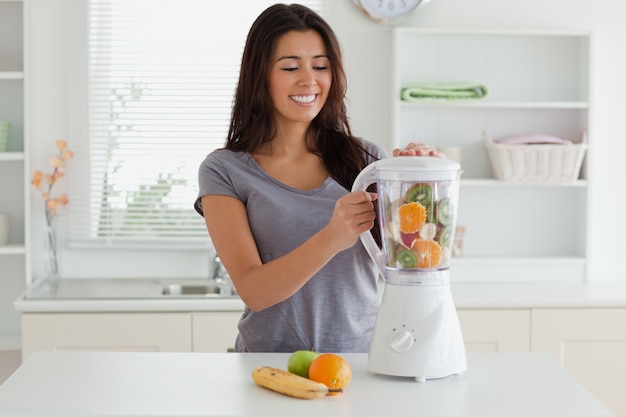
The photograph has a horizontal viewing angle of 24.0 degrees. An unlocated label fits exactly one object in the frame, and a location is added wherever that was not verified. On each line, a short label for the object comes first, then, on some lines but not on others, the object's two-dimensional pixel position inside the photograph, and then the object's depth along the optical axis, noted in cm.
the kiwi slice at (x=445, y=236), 275
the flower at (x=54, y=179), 461
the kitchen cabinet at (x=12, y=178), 474
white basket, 458
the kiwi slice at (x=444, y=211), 274
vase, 467
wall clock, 470
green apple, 266
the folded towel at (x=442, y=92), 460
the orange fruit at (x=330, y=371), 260
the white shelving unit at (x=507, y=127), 479
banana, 257
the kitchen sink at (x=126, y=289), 428
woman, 298
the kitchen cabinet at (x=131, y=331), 422
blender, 272
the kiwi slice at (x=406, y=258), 275
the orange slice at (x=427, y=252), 275
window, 476
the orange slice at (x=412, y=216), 273
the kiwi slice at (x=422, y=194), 273
